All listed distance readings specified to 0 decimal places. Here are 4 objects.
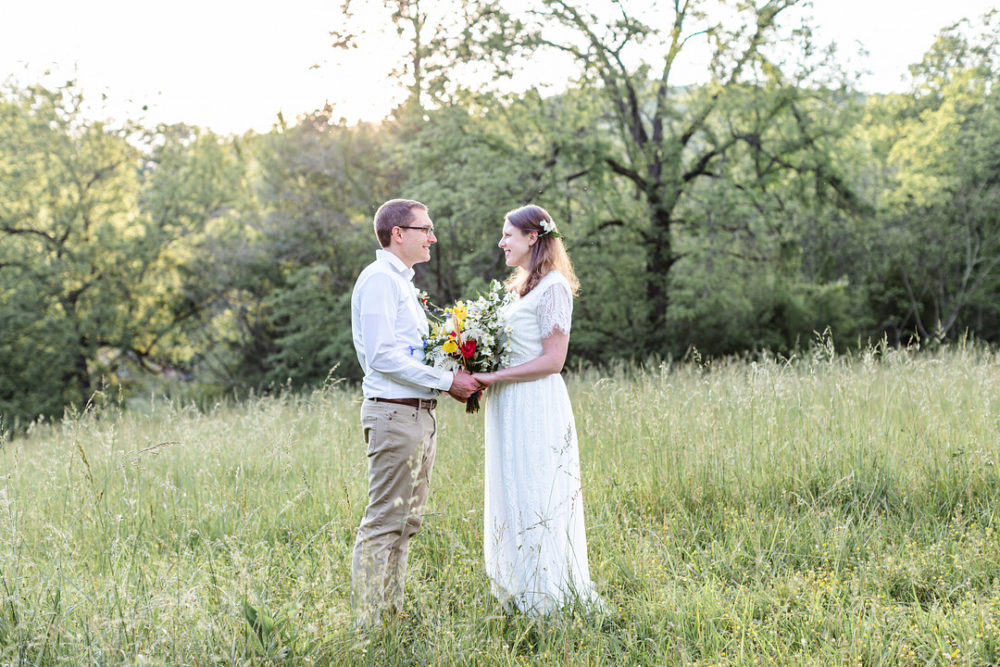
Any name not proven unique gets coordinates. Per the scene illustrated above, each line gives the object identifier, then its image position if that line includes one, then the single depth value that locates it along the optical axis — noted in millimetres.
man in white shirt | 3518
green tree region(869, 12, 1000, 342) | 19000
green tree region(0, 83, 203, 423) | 20250
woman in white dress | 3668
